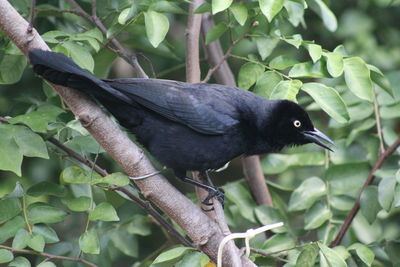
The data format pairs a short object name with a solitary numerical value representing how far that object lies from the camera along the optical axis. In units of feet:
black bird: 22.30
